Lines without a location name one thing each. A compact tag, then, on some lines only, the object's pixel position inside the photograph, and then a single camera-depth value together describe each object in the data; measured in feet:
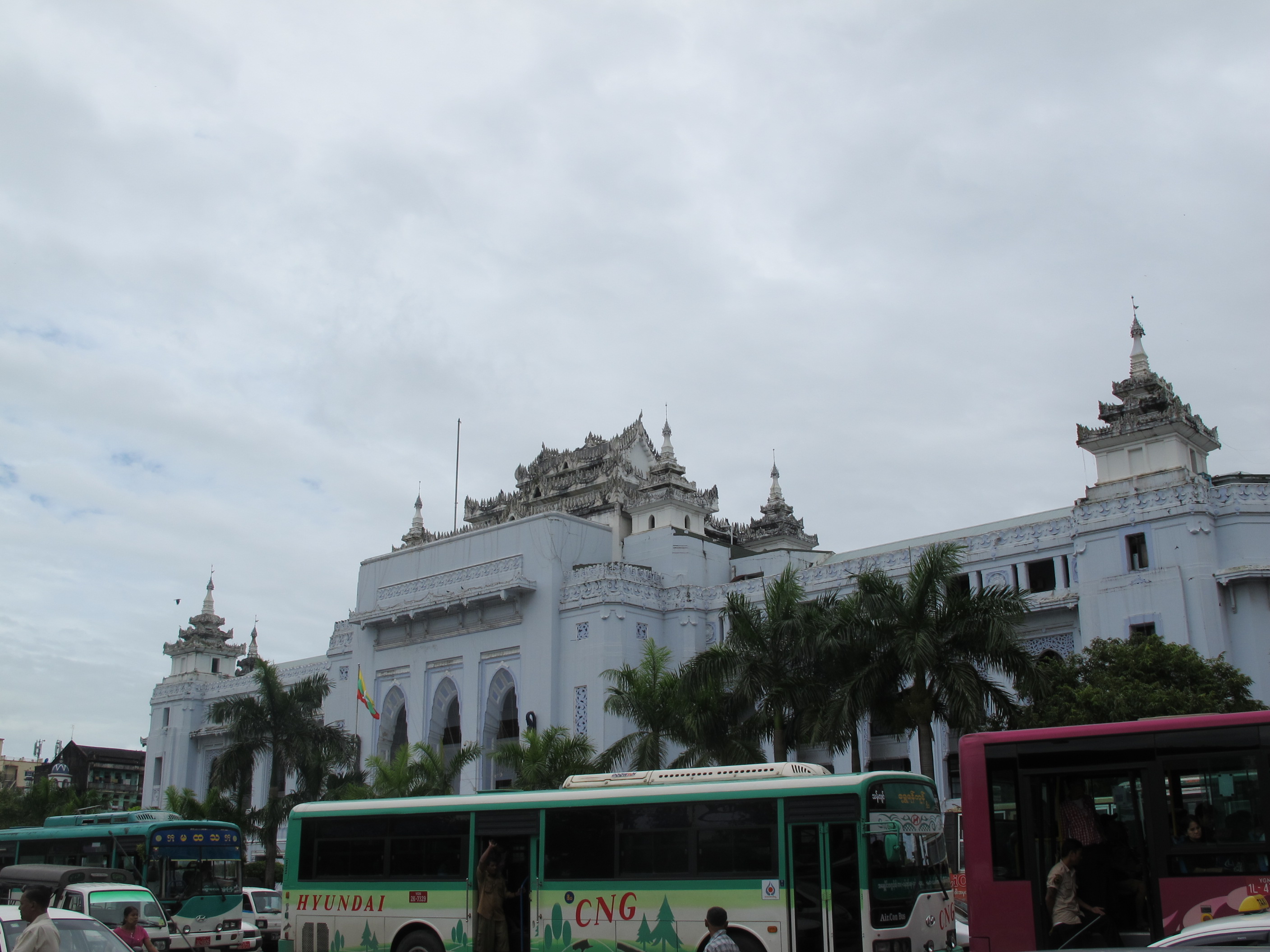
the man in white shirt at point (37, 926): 31.04
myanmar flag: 155.53
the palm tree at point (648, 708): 104.53
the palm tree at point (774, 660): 93.40
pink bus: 38.55
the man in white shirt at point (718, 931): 32.68
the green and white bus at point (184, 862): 75.97
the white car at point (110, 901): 58.39
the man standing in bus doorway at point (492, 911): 51.85
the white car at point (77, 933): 35.35
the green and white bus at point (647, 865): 45.57
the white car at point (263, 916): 88.94
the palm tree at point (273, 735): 143.95
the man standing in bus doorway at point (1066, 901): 40.06
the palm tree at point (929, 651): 83.71
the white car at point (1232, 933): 23.93
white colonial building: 108.88
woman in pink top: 49.47
